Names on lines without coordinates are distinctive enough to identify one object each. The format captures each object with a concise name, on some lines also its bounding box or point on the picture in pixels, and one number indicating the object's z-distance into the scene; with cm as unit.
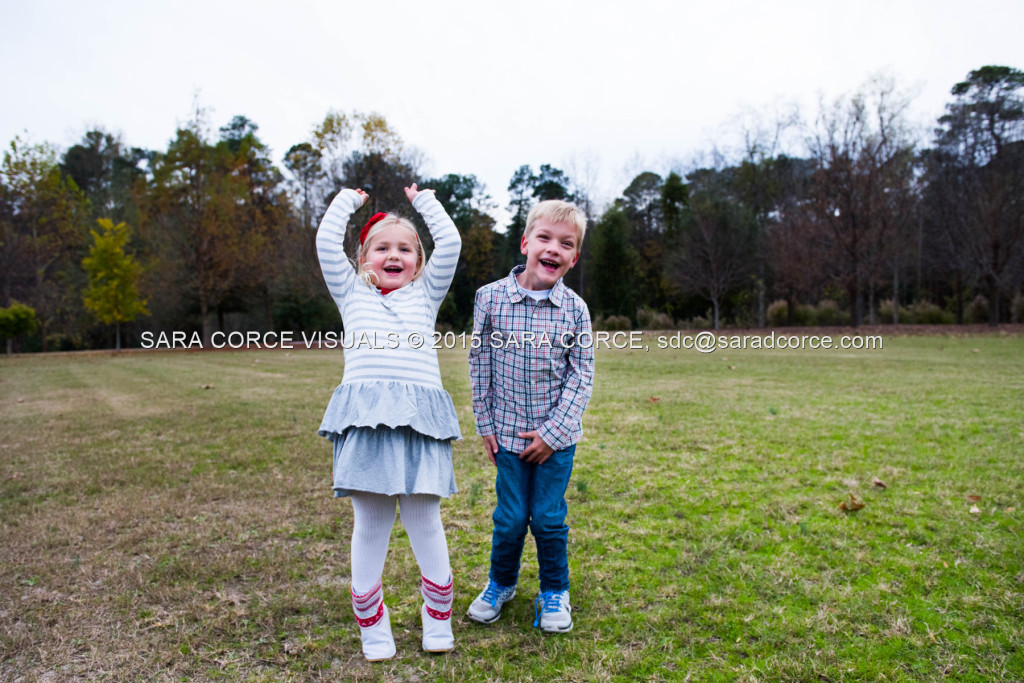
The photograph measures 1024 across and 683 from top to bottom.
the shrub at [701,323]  2997
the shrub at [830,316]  3055
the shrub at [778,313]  3117
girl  206
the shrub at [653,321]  2977
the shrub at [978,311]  2733
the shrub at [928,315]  2814
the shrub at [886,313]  2931
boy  233
